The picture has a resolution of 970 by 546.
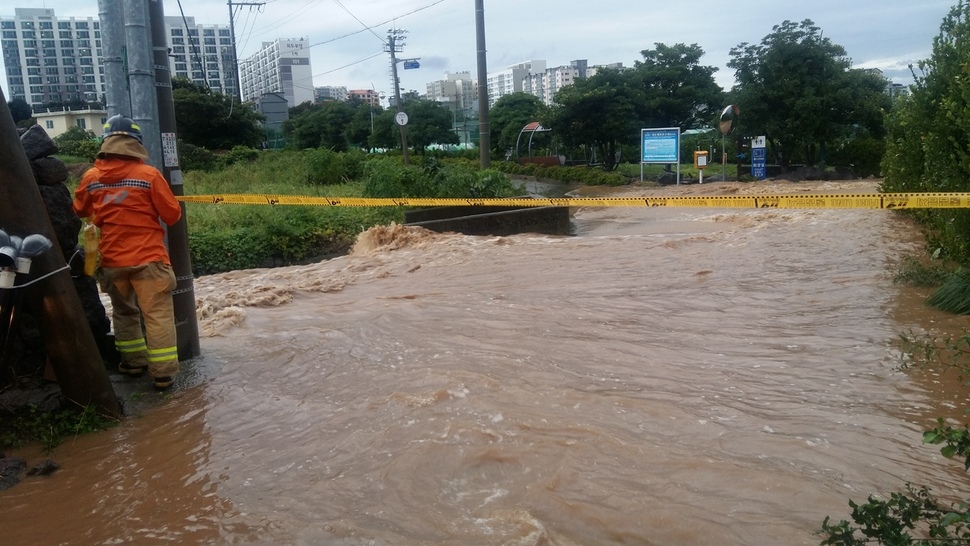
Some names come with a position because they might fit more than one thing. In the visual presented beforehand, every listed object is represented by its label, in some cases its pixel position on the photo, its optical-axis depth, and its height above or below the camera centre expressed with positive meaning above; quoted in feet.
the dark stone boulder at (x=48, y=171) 16.85 +0.48
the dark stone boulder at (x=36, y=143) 16.70 +1.07
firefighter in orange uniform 17.25 -0.91
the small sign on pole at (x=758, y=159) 90.27 -0.46
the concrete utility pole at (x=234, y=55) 145.69 +23.62
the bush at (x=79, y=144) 99.81 +6.49
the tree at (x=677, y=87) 124.57 +11.35
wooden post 14.71 -1.93
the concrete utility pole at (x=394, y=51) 129.29 +21.78
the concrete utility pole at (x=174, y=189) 19.07 -0.06
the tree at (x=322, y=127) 171.01 +11.57
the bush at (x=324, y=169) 76.43 +0.95
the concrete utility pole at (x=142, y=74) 18.01 +2.59
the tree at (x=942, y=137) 24.38 +0.30
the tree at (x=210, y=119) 124.57 +10.45
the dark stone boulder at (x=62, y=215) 17.01 -0.47
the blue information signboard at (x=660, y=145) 88.89 +1.72
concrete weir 47.09 -2.97
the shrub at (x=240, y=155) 102.37 +3.66
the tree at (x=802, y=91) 89.25 +6.80
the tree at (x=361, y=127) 178.09 +10.96
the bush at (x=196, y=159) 98.12 +3.31
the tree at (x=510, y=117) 160.56 +10.89
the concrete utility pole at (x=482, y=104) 60.13 +5.03
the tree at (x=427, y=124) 149.38 +9.06
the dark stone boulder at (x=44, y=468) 13.84 -4.70
